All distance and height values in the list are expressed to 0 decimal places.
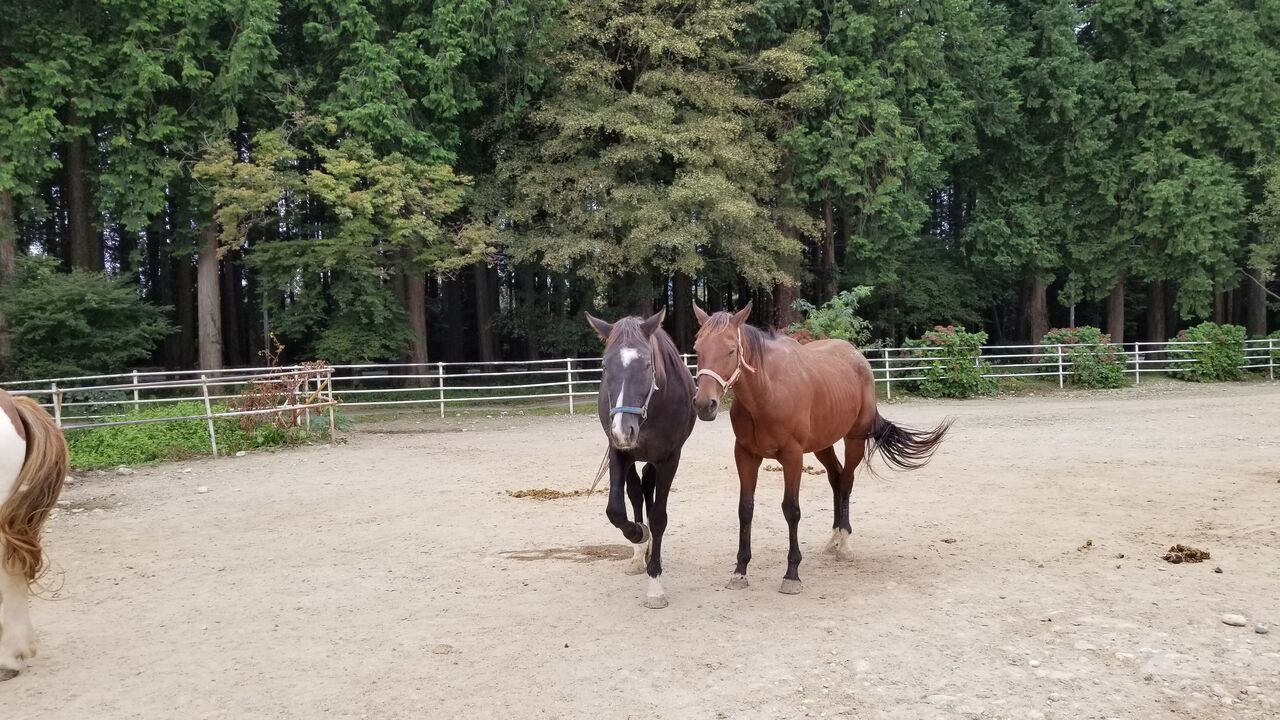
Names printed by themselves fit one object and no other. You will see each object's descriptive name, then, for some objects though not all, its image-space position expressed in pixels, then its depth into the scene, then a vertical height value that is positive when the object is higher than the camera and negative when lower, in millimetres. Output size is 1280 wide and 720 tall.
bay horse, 4863 -473
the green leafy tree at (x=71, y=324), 15844 +503
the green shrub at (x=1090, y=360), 20281 -954
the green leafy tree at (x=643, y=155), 18359 +4201
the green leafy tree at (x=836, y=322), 18203 +150
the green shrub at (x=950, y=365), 18828 -895
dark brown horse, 4531 -502
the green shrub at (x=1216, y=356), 21609 -1001
